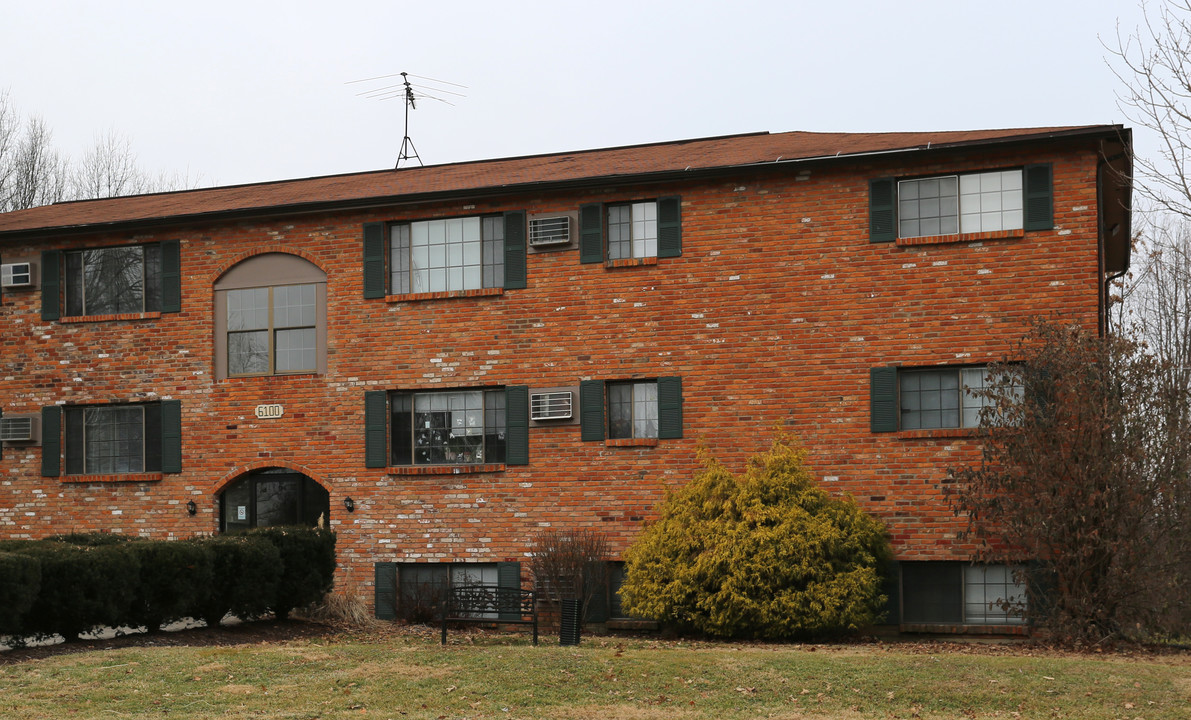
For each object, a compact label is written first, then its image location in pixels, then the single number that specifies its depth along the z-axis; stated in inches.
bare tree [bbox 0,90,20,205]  1414.9
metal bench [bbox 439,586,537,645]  581.0
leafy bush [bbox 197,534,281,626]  611.8
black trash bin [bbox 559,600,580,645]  565.0
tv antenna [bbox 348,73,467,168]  955.3
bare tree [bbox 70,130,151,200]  1528.1
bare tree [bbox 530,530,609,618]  655.1
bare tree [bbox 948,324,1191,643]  568.4
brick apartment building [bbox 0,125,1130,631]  634.8
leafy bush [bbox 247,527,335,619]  649.6
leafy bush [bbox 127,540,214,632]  575.2
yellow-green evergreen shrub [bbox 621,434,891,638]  590.6
